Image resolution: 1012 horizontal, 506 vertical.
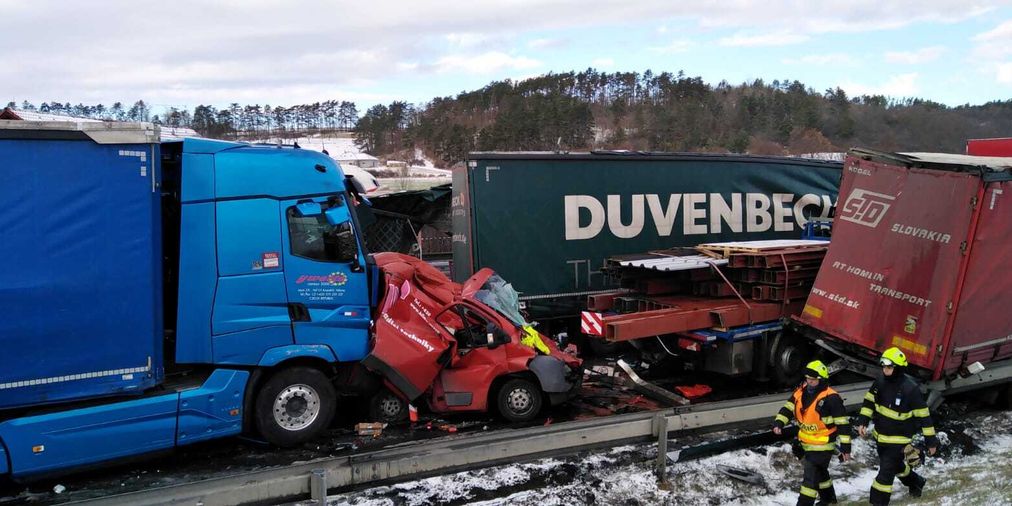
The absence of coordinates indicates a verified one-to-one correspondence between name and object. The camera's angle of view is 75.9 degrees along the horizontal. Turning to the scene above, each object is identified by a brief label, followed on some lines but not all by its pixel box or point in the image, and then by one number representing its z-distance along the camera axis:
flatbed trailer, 7.93
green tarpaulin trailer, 9.83
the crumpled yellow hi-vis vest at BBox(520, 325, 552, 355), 7.42
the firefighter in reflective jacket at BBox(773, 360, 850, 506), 4.84
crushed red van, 6.67
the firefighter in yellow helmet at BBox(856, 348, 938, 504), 5.01
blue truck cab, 5.20
